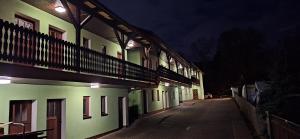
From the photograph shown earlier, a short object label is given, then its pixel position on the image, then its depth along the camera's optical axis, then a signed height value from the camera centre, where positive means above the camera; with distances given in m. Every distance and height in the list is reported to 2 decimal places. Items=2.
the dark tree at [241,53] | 33.73 +5.22
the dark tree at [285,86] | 6.36 -0.14
